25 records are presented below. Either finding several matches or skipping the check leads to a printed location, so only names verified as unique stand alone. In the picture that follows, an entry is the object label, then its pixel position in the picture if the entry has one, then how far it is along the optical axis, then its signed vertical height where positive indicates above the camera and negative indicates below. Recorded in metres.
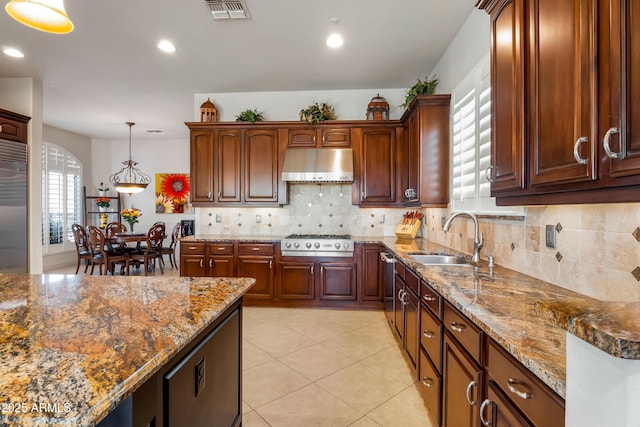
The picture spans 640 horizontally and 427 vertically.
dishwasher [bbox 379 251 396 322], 3.38 -0.77
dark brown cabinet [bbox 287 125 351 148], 4.36 +1.09
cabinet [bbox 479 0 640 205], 0.87 +0.39
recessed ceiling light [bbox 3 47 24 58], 3.47 +1.84
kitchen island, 0.64 -0.36
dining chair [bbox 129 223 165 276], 6.05 -0.67
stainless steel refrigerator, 3.77 +0.12
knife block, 3.95 -0.19
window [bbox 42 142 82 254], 6.65 +0.43
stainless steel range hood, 4.18 +0.68
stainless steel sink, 2.70 -0.38
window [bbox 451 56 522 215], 2.35 +0.59
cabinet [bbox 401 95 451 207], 3.21 +0.67
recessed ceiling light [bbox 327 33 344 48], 3.17 +1.80
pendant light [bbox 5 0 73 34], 1.51 +1.01
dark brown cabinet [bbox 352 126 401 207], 4.29 +0.67
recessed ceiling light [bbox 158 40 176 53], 3.30 +1.81
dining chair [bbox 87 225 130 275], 5.68 -0.69
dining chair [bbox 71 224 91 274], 5.97 -0.47
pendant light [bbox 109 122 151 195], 7.74 +0.99
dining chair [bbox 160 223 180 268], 6.61 -0.72
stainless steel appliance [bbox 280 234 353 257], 4.05 -0.40
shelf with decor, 7.53 +0.15
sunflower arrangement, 6.85 +0.03
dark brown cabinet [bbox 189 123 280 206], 4.44 +0.72
